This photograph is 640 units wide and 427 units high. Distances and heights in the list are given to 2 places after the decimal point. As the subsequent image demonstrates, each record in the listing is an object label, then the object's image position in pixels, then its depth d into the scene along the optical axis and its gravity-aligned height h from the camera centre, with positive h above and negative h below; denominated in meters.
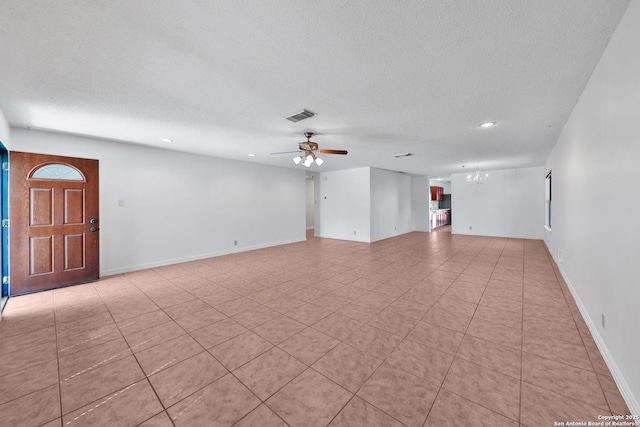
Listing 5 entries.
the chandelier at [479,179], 8.58 +1.22
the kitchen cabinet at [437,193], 12.56 +1.07
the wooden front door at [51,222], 3.61 -0.10
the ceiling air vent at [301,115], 3.14 +1.30
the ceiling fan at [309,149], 4.09 +1.11
